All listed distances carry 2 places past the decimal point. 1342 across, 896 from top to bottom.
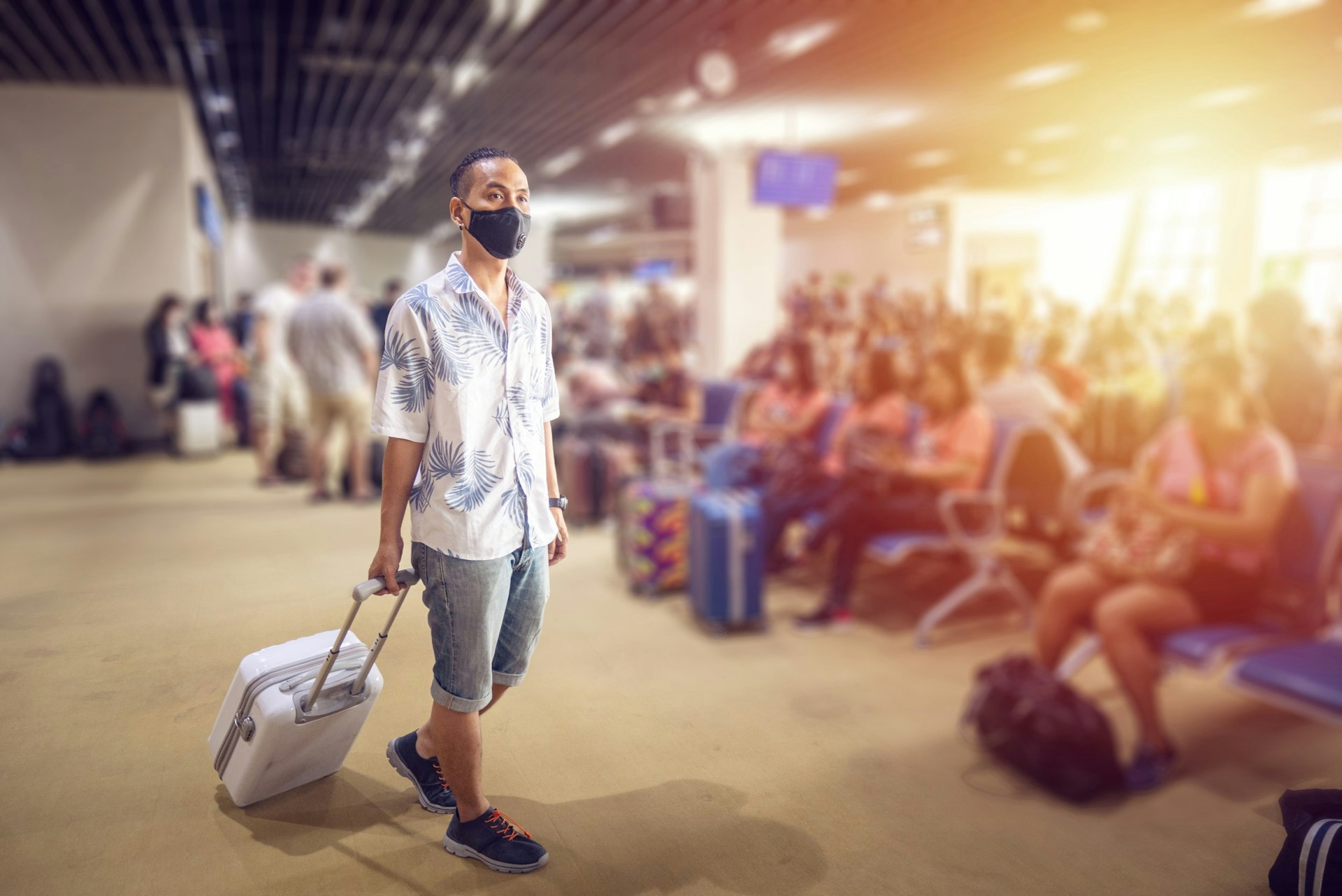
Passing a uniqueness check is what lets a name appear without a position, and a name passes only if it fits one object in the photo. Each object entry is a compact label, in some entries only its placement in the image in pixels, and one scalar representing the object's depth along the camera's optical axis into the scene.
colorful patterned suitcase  4.55
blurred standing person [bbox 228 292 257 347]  10.24
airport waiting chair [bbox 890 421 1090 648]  4.08
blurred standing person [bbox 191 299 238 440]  9.01
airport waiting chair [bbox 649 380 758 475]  6.23
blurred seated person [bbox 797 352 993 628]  4.18
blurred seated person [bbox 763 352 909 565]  4.61
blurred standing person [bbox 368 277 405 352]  6.50
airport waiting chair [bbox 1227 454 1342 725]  2.43
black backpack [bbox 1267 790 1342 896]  1.65
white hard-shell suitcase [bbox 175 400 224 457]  8.63
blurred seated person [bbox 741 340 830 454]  5.26
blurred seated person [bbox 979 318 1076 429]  4.91
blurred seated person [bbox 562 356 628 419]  7.03
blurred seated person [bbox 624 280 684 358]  10.09
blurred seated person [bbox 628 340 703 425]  6.77
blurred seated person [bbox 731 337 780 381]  8.21
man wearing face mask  1.50
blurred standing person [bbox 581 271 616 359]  12.26
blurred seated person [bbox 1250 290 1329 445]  5.05
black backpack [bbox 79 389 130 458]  8.70
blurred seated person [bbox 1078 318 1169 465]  5.32
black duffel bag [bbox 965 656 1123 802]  2.71
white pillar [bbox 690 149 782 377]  11.22
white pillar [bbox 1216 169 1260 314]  15.50
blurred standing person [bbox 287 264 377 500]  5.29
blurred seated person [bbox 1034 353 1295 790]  2.84
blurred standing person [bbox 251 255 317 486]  7.36
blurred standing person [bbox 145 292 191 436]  8.52
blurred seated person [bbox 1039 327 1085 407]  6.40
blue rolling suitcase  4.08
